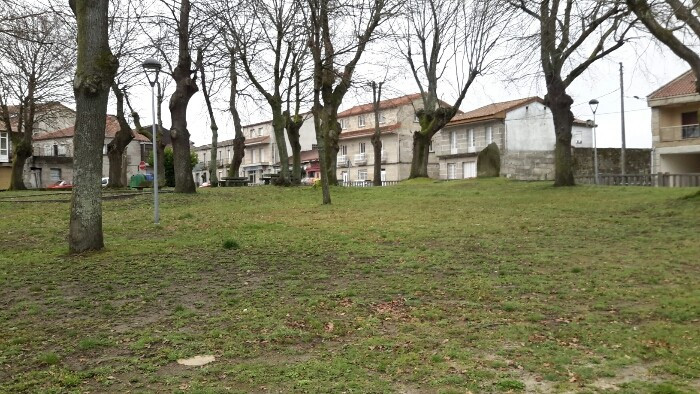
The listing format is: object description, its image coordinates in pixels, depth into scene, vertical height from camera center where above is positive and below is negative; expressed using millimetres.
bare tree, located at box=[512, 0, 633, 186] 16500 +3544
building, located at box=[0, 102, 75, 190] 35594 +4148
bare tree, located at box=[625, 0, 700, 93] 12383 +3117
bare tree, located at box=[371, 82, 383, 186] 39009 +1800
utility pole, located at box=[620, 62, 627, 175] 33406 +2511
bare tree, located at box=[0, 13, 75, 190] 28312 +4484
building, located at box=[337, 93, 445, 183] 59562 +3366
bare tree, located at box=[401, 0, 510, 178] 29197 +4898
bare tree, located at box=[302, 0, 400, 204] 18292 +3845
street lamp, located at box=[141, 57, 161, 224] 13039 +1816
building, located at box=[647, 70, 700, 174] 35625 +2510
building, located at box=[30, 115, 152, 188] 57438 +2780
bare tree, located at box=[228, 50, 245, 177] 28516 +2814
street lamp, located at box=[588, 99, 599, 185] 29781 +1389
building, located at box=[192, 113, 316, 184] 75625 +3656
